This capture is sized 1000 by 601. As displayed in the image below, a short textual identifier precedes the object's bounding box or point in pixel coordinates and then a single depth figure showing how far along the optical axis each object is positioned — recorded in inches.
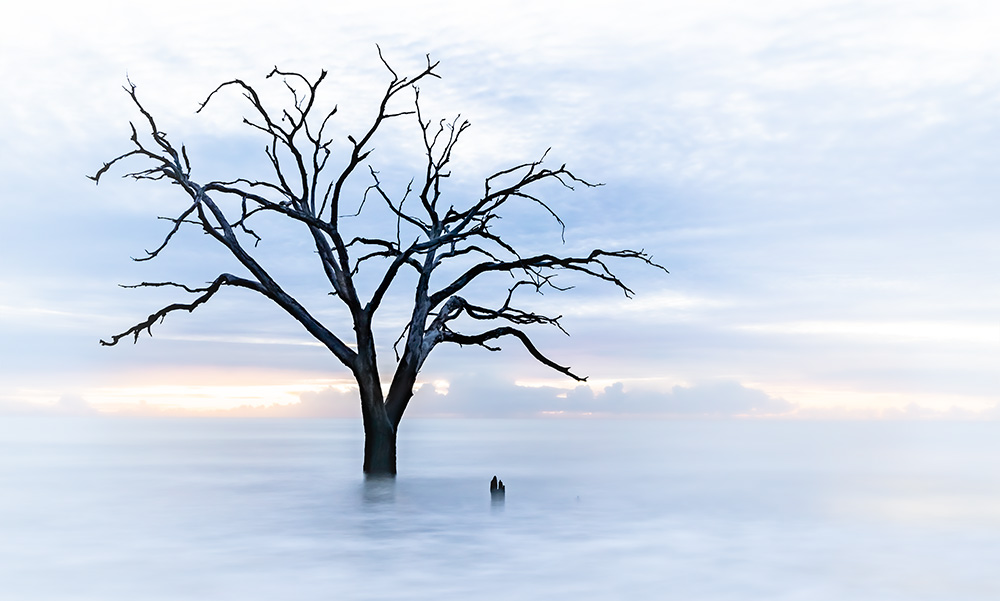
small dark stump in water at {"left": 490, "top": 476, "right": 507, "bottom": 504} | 823.1
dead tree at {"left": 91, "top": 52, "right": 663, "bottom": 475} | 879.1
